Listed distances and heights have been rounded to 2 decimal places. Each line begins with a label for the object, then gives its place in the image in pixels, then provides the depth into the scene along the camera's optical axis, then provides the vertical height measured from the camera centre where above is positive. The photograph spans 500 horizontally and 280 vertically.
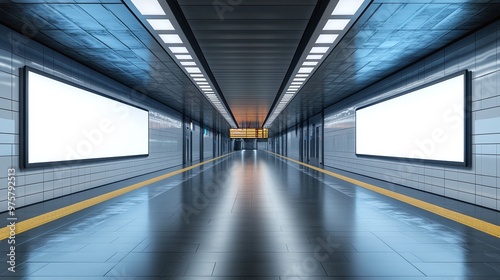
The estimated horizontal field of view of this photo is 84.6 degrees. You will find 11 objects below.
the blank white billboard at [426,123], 7.12 +0.61
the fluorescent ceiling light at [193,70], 9.23 +2.46
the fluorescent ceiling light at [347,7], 5.13 +2.61
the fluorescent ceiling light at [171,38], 6.54 +2.51
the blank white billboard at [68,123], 6.84 +0.55
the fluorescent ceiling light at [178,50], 7.35 +2.49
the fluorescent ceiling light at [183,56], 7.90 +2.47
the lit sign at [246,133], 44.56 +1.39
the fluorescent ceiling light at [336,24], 5.85 +2.58
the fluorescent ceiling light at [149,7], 5.07 +2.56
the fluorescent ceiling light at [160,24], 5.80 +2.54
